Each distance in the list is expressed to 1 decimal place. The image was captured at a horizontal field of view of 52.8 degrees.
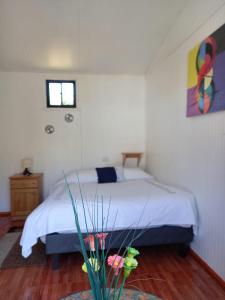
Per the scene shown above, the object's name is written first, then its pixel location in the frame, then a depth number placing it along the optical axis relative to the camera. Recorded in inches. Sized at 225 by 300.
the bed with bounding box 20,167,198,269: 83.2
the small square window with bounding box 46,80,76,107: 157.6
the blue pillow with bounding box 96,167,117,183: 131.2
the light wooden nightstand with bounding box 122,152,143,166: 157.0
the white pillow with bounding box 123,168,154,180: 137.2
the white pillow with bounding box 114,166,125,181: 134.7
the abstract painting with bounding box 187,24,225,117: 75.7
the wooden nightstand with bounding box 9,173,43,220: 140.5
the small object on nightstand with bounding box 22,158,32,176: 148.6
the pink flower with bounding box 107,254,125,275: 33.8
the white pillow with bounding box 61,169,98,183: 133.3
